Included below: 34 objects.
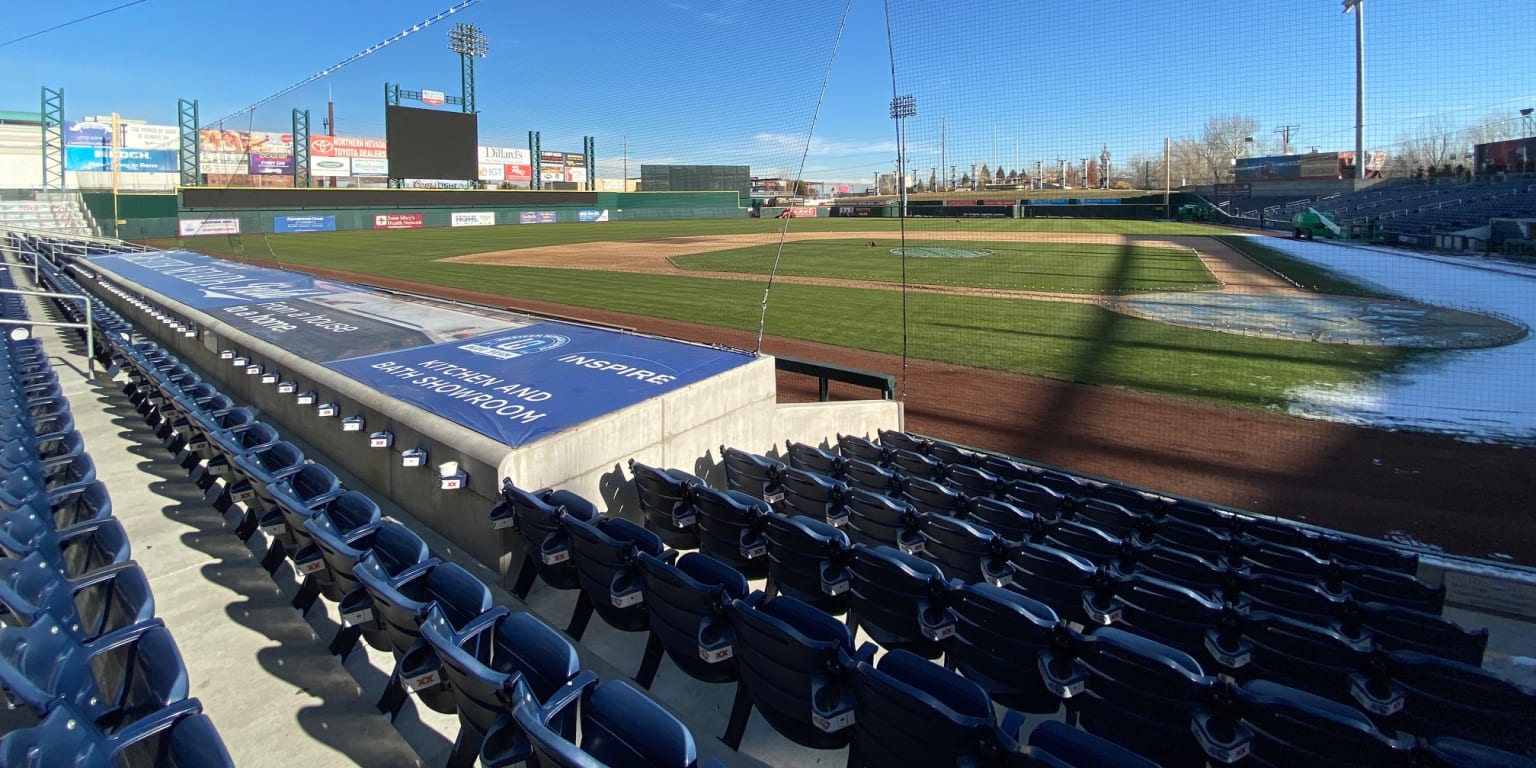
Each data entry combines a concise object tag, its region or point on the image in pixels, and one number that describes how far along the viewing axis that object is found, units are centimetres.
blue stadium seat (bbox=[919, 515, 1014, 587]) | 403
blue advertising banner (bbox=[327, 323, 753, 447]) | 523
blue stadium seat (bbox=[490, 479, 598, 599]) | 376
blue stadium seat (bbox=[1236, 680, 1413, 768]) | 223
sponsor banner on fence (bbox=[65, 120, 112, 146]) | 4572
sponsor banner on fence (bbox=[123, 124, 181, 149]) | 4412
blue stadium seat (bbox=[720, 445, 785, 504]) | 546
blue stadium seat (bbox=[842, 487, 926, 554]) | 450
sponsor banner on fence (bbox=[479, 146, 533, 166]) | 5948
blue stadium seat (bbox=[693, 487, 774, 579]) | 407
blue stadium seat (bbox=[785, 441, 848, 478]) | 623
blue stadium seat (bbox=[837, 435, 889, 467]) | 708
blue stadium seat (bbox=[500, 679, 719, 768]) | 199
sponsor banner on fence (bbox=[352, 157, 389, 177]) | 4706
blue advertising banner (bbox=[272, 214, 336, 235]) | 4172
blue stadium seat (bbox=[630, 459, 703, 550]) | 451
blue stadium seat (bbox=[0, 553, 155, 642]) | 260
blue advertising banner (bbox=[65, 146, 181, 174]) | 4222
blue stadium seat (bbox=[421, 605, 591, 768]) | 227
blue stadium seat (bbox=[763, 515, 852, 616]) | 362
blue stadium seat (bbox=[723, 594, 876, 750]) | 252
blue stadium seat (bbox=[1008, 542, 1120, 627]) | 362
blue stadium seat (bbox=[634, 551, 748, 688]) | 290
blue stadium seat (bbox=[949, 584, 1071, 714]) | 284
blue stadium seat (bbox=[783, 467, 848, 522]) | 504
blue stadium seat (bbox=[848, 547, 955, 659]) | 319
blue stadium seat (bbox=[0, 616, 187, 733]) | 223
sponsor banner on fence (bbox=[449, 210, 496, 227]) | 5091
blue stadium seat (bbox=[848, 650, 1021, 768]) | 211
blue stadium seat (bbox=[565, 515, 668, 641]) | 332
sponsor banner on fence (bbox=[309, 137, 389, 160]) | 4232
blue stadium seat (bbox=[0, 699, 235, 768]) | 176
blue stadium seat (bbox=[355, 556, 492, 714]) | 265
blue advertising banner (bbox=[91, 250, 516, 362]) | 791
